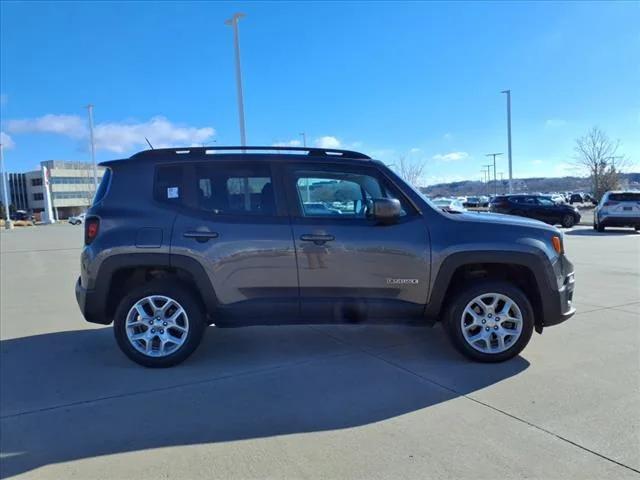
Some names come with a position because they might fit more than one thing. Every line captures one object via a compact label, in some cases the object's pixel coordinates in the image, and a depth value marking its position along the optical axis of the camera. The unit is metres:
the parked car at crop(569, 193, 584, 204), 58.38
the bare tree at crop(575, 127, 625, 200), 40.56
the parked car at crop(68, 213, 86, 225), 62.91
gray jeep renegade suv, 4.29
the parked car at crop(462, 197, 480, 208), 58.61
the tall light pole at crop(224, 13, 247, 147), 15.84
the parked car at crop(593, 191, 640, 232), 18.52
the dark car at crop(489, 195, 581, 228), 22.36
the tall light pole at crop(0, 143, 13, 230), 54.84
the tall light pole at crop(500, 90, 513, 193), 39.66
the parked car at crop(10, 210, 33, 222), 89.19
